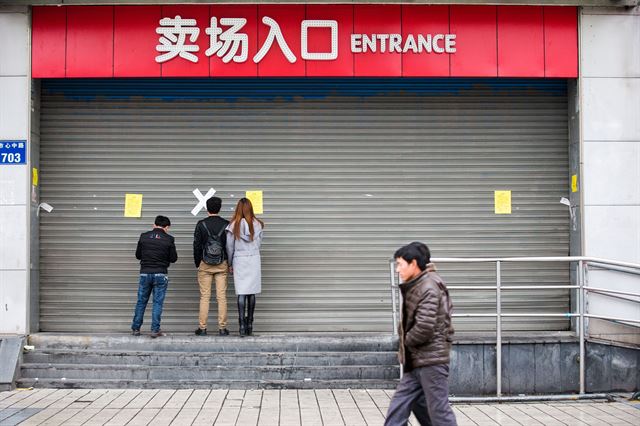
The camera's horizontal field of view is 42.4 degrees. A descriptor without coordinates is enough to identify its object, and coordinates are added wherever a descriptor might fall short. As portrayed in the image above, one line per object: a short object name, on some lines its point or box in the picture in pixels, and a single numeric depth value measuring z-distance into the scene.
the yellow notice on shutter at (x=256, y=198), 11.45
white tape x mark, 11.42
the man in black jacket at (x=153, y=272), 10.59
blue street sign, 10.67
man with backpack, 10.73
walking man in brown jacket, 6.29
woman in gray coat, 10.66
